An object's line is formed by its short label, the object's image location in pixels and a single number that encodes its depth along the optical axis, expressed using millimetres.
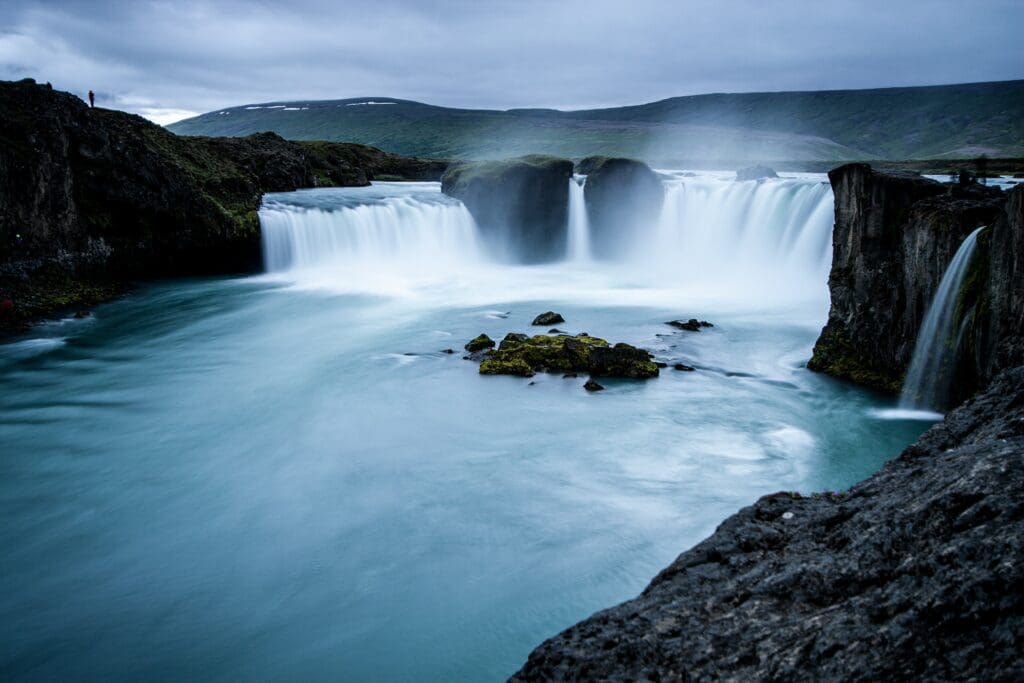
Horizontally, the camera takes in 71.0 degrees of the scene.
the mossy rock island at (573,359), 17547
